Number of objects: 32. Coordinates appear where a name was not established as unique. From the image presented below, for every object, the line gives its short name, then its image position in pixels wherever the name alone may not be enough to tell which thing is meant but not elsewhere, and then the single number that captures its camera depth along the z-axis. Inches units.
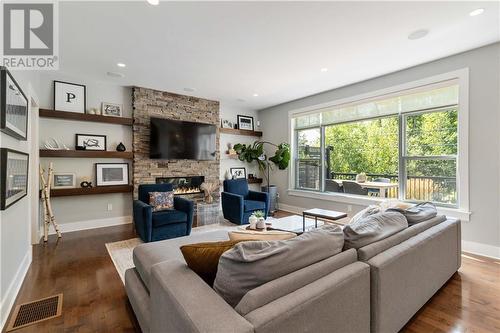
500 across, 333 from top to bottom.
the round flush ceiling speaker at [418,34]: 109.6
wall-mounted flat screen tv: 192.1
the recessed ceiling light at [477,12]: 95.8
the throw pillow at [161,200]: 150.6
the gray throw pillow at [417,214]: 87.2
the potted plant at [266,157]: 225.5
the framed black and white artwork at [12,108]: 71.6
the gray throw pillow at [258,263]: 43.2
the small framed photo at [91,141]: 170.7
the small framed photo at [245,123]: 256.0
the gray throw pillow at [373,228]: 61.5
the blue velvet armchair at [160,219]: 133.1
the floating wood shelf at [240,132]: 238.7
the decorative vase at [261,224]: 120.8
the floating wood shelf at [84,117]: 155.8
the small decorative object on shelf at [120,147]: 182.5
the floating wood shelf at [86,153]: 155.6
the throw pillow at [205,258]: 50.1
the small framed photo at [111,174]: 176.7
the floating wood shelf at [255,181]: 256.3
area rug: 110.5
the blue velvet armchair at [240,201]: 177.9
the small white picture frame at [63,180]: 161.8
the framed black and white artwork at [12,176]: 71.9
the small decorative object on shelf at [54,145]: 159.2
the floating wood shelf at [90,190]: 157.6
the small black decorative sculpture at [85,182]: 168.6
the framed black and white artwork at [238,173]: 249.1
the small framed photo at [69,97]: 162.2
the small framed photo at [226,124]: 242.5
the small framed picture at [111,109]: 180.2
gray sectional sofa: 37.4
